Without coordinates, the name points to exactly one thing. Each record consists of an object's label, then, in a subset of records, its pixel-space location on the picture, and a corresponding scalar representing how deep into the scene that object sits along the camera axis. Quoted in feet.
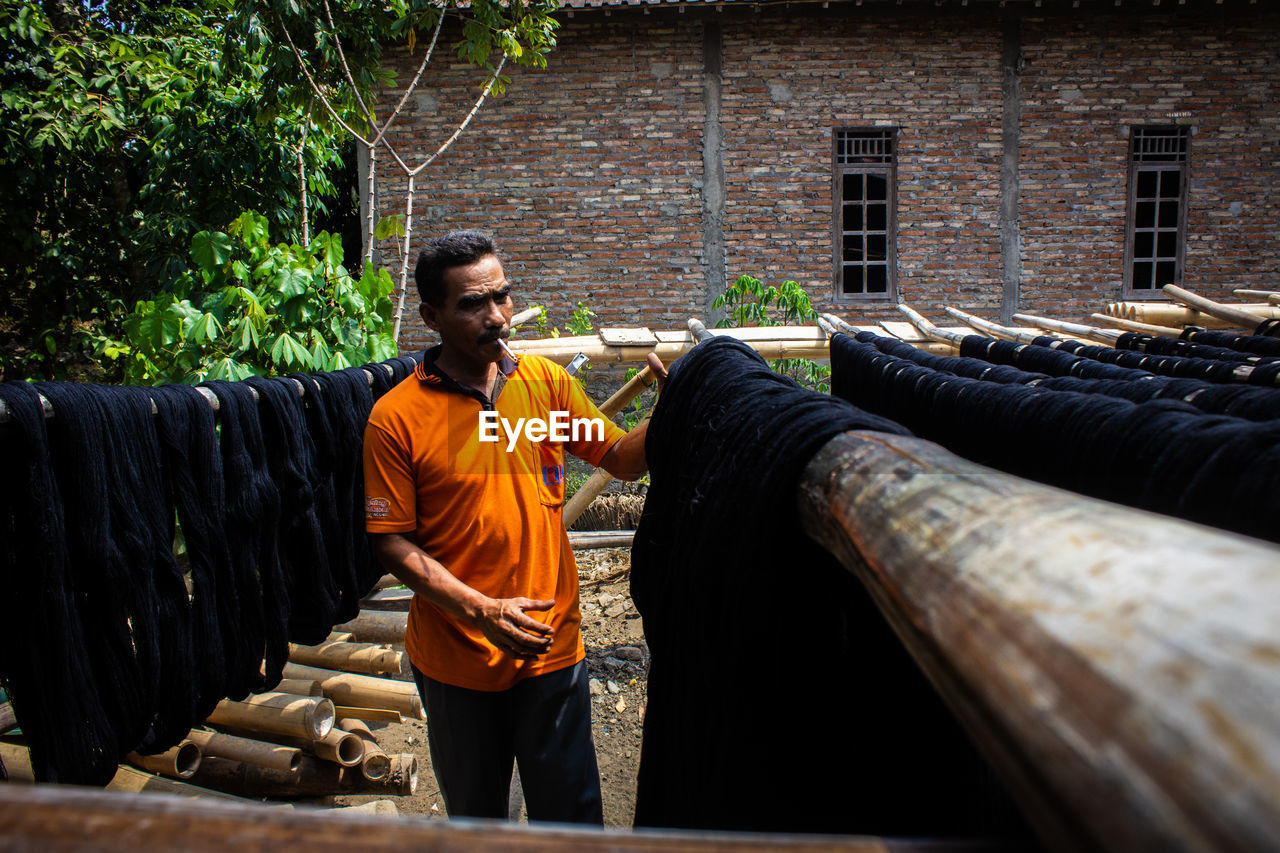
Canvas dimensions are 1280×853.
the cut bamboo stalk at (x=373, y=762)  10.69
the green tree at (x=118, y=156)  20.76
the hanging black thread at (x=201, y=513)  6.25
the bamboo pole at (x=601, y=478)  10.00
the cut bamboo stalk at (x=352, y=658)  11.91
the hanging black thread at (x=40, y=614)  5.08
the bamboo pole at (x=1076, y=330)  8.13
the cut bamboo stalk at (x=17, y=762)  8.18
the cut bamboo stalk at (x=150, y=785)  8.76
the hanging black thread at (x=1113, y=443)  2.06
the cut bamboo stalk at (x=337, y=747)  10.28
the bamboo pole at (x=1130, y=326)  10.12
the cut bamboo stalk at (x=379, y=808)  9.58
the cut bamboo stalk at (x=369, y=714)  11.37
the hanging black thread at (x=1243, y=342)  6.26
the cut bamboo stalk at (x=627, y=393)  9.10
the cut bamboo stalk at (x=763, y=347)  10.94
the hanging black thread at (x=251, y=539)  6.88
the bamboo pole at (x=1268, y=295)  9.95
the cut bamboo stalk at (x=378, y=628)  12.61
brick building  27.45
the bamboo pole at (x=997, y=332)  7.75
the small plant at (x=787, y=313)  20.36
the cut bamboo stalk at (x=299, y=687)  11.13
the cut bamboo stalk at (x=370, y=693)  11.23
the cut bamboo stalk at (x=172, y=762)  9.38
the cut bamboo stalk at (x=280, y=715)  10.07
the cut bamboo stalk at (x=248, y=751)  9.87
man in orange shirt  6.70
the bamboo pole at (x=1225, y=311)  8.89
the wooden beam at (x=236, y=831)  1.14
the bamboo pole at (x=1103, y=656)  0.83
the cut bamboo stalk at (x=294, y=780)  10.01
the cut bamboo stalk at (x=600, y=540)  19.06
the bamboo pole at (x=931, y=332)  7.94
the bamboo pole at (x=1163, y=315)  12.39
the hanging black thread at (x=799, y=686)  2.58
